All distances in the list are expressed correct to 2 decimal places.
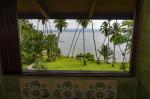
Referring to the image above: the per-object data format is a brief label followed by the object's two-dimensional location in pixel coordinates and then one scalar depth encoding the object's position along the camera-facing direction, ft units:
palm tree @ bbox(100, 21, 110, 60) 34.08
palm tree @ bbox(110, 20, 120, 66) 33.66
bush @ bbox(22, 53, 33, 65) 34.46
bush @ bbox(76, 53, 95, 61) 41.24
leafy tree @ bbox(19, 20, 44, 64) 32.43
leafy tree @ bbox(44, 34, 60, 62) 35.58
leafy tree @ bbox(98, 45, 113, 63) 36.23
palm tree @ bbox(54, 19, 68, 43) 35.35
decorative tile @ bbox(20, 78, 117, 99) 3.19
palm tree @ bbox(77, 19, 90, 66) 33.93
